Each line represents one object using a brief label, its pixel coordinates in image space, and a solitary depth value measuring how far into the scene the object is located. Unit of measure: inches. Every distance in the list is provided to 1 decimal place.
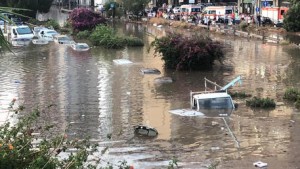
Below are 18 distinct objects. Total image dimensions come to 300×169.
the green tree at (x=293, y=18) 2174.0
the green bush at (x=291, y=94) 871.1
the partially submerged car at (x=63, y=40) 1927.9
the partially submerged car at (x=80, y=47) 1733.5
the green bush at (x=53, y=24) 2633.4
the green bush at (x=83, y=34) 2176.4
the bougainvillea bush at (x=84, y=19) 2317.9
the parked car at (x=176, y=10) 3566.4
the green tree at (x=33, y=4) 2896.2
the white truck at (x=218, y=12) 2915.1
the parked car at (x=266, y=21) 2512.8
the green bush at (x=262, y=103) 823.9
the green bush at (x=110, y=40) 1804.9
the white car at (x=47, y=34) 2091.9
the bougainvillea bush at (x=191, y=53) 1254.9
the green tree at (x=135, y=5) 3491.6
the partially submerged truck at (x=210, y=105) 788.0
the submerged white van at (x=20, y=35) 2048.5
